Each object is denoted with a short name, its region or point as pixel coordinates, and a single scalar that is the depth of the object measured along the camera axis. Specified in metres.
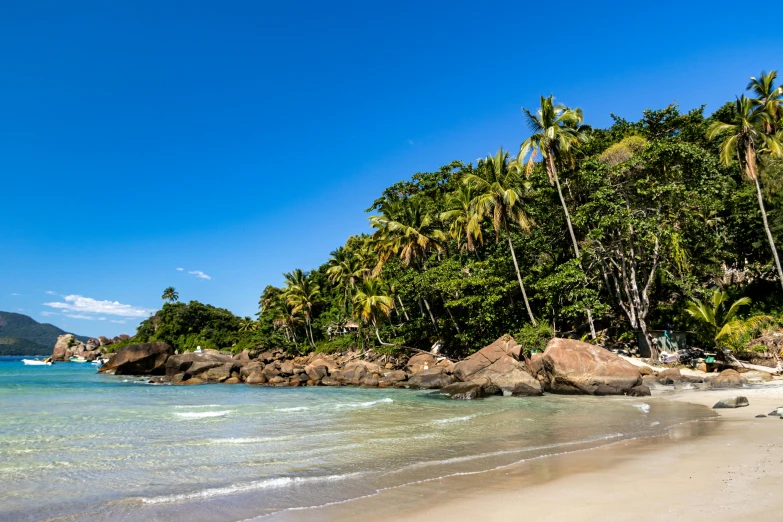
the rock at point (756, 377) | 17.48
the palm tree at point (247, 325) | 71.44
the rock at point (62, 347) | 117.57
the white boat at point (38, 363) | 90.11
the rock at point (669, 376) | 18.80
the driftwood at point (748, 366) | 18.72
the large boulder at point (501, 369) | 20.06
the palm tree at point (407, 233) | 32.84
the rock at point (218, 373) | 35.54
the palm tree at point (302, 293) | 51.56
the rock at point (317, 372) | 32.31
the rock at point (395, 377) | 27.78
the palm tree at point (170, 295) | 87.38
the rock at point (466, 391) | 19.17
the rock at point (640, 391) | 17.08
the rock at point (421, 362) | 30.80
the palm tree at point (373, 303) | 34.03
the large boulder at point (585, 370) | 17.94
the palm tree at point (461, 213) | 29.83
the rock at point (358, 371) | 30.19
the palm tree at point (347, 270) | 45.25
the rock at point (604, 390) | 17.70
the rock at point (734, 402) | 12.43
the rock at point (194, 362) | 36.75
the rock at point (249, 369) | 35.78
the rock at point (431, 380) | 24.19
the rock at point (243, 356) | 47.13
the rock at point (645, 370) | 20.19
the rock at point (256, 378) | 32.84
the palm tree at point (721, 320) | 19.41
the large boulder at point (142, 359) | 43.41
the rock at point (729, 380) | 17.34
